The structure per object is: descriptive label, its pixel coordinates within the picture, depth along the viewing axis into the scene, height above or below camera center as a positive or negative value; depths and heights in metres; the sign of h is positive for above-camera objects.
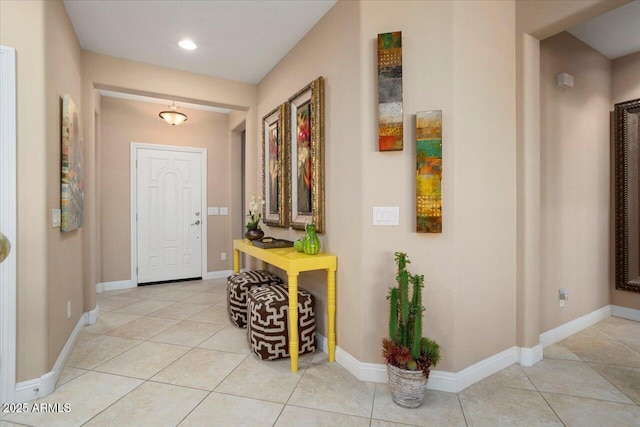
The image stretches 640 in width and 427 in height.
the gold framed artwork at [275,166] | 3.14 +0.50
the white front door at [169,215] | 4.64 -0.02
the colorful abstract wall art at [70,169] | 2.24 +0.34
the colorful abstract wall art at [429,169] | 1.95 +0.27
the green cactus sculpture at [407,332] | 1.78 -0.69
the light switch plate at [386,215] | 2.08 -0.02
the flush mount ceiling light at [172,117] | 4.28 +1.32
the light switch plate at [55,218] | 2.06 -0.02
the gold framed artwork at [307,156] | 2.54 +0.48
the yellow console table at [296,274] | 2.21 -0.44
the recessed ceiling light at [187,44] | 2.94 +1.58
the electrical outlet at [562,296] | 2.76 -0.72
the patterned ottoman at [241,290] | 3.04 -0.74
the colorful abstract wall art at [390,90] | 2.01 +0.78
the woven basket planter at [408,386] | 1.77 -0.97
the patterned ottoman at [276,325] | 2.35 -0.83
